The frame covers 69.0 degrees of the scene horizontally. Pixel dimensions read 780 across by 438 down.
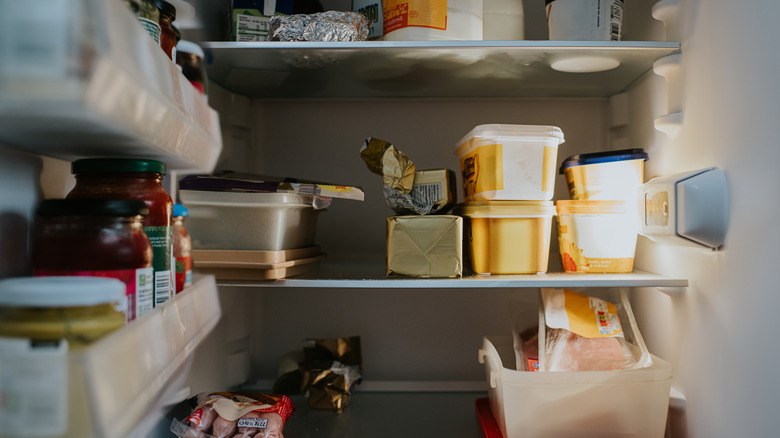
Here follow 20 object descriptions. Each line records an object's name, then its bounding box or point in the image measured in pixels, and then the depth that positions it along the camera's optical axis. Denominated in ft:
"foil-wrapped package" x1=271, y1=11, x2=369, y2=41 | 4.04
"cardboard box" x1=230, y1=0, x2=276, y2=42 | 4.22
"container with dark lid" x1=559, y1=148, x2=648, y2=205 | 4.16
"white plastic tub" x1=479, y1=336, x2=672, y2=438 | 3.67
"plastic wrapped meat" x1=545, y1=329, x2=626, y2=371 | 3.89
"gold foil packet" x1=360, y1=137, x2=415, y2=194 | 4.06
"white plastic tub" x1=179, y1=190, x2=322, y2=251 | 3.84
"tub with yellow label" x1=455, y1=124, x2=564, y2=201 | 4.00
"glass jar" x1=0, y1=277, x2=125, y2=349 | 1.23
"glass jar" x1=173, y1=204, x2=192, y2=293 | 2.73
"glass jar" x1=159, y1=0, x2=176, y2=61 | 2.46
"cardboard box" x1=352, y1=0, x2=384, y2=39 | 4.42
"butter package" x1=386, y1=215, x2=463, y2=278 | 3.90
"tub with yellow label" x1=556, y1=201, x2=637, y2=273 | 4.14
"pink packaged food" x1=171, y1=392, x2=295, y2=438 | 3.53
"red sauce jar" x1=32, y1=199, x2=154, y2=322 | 1.73
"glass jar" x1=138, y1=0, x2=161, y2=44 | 2.17
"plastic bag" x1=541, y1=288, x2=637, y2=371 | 3.90
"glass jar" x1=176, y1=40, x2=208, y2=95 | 2.78
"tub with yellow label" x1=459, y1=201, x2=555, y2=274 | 4.05
